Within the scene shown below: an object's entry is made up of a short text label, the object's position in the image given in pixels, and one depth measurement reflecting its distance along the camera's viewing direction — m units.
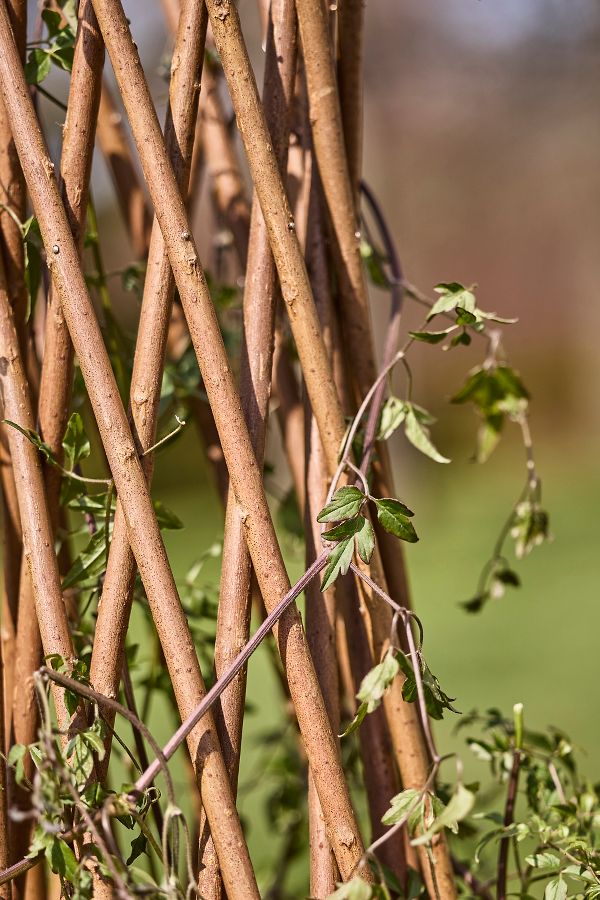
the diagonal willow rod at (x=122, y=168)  2.44
